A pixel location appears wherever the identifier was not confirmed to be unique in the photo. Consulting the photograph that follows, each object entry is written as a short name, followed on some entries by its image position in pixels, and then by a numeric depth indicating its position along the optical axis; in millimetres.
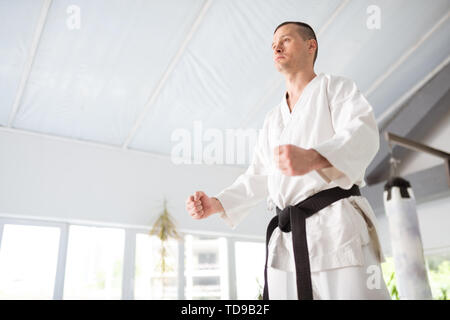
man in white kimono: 853
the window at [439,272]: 4883
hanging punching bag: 2655
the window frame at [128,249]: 4344
